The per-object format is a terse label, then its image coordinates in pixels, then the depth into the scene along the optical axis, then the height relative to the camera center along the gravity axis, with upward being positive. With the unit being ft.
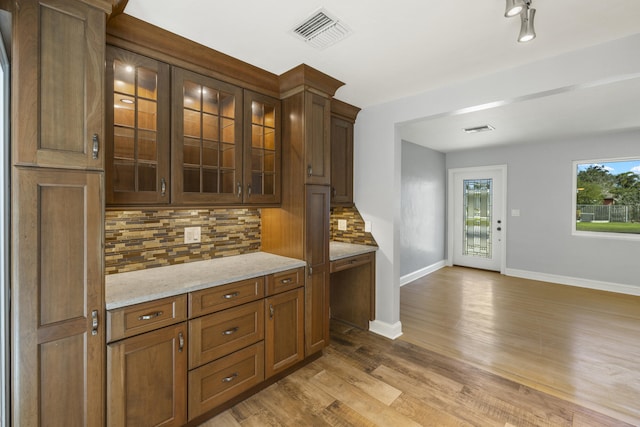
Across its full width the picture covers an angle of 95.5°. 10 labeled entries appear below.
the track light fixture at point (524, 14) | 4.83 +3.40
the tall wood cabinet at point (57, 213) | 4.25 -0.05
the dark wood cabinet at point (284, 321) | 7.32 -2.93
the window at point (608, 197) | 15.20 +0.80
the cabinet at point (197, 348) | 5.16 -2.90
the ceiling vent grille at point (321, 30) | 5.75 +3.81
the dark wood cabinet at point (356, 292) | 10.72 -3.15
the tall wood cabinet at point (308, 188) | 8.14 +0.65
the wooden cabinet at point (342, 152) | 10.45 +2.19
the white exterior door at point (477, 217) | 19.26 -0.40
